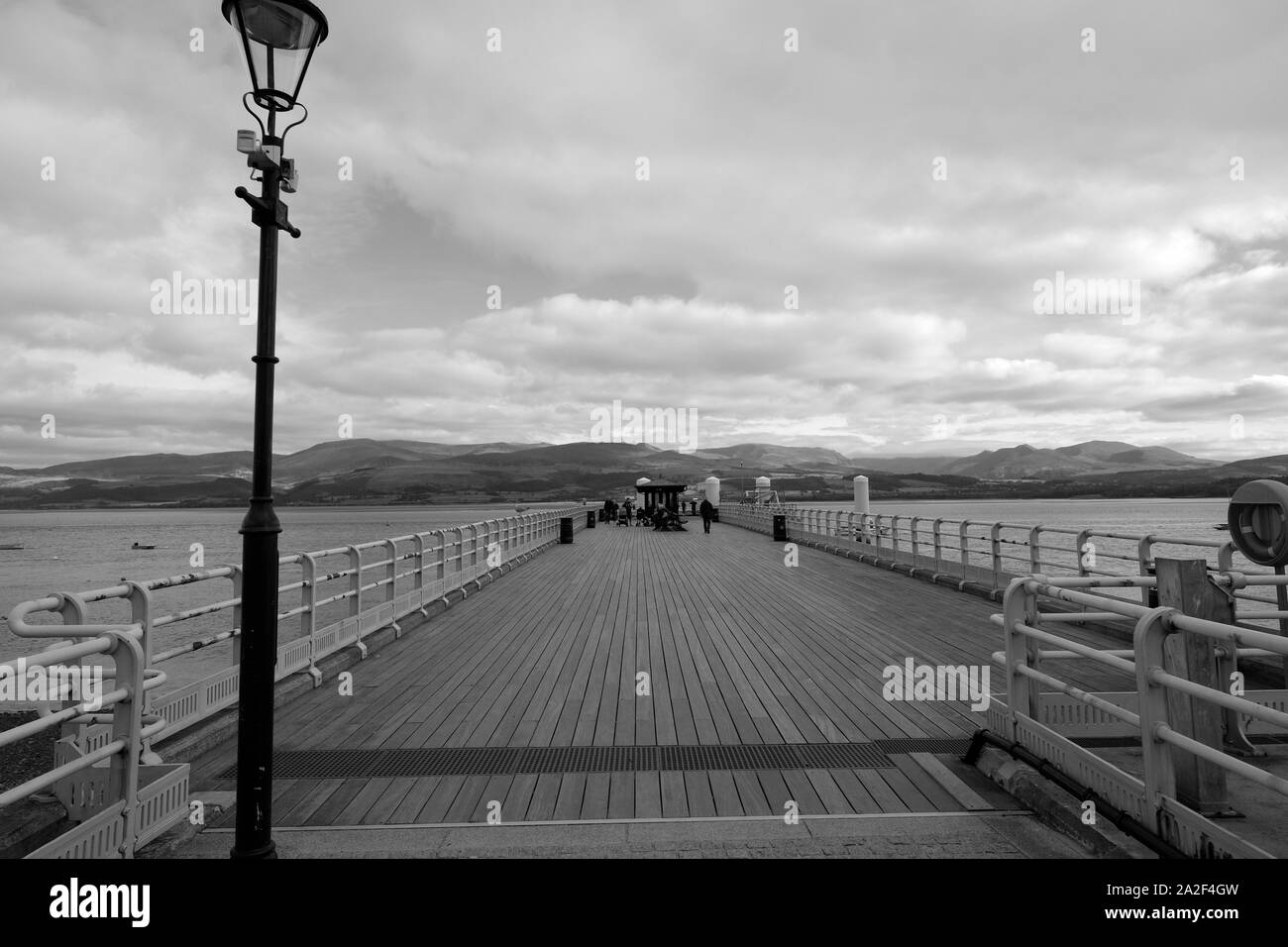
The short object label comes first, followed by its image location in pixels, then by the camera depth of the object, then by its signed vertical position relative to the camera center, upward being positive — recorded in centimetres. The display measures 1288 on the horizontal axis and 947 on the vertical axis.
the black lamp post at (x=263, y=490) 284 -5
